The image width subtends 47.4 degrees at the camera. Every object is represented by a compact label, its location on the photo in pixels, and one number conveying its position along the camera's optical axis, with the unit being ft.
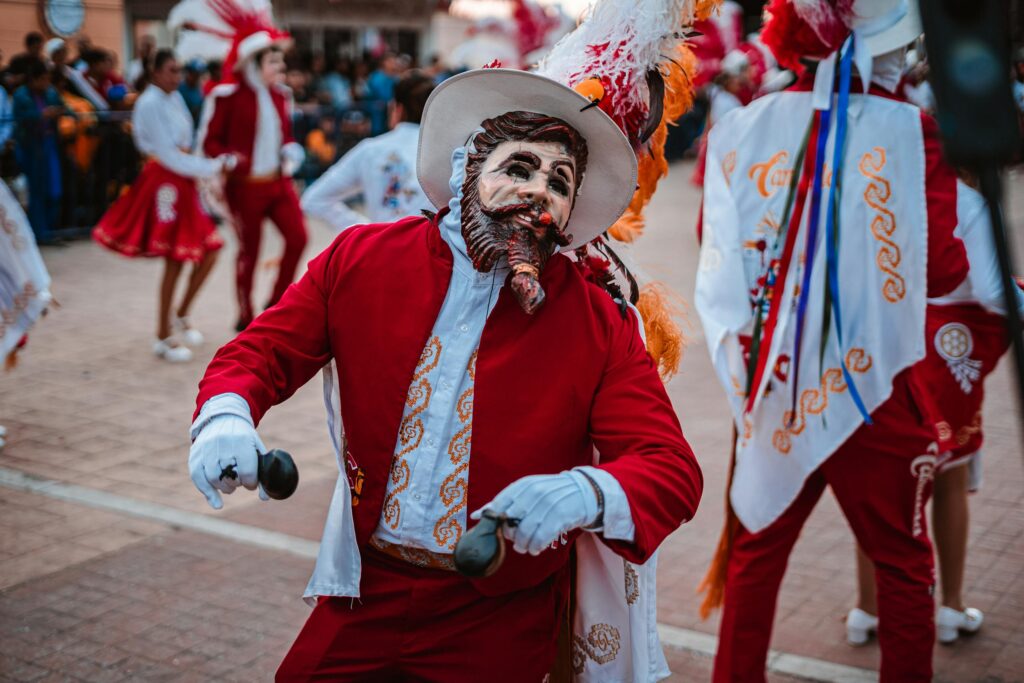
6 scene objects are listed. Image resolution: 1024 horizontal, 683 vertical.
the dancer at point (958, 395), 11.52
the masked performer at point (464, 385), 7.59
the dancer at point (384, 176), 18.43
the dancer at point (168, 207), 25.70
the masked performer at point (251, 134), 26.76
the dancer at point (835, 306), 10.69
